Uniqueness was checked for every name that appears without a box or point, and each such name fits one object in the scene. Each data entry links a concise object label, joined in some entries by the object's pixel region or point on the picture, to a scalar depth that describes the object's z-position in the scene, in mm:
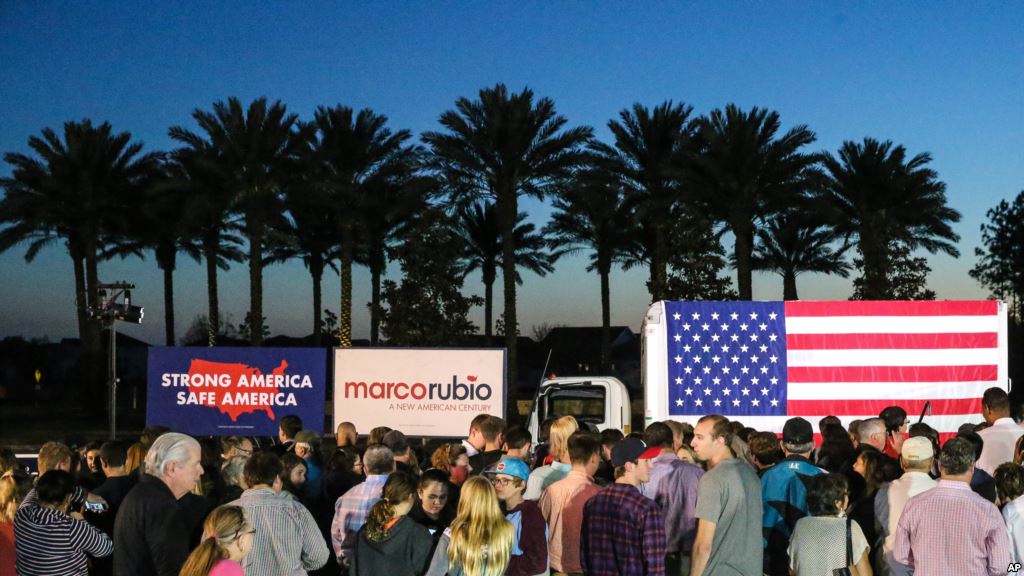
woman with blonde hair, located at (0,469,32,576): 6129
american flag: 13906
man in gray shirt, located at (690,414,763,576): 6004
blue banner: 15992
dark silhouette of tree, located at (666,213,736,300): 35375
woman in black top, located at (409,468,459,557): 6180
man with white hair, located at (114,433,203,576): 5488
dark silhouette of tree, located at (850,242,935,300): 38031
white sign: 15664
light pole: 20016
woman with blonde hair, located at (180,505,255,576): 4695
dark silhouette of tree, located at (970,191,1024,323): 61719
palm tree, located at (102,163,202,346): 34250
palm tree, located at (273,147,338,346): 34156
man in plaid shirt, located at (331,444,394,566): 6684
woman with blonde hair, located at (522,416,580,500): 7250
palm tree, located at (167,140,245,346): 33188
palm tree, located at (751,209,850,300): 40031
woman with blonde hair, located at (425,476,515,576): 5383
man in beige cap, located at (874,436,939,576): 6574
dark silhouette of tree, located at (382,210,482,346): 39375
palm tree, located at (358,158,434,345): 33031
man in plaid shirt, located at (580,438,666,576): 5793
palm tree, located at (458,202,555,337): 42406
